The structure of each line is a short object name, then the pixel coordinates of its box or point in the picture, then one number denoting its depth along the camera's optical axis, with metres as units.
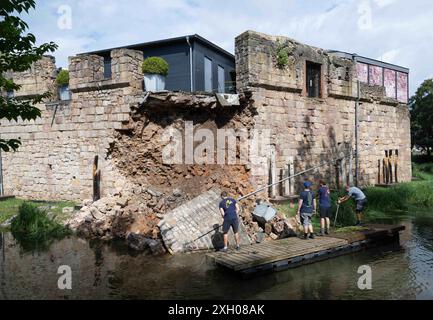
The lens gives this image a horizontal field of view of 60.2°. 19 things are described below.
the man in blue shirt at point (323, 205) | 9.41
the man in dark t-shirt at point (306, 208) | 9.09
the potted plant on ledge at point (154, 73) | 12.81
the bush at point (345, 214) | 10.93
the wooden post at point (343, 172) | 14.59
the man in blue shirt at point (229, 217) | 8.34
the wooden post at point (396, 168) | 17.08
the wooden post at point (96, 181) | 11.73
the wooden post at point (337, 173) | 14.42
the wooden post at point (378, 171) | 16.38
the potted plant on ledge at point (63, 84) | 13.55
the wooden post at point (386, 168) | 16.69
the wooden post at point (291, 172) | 12.25
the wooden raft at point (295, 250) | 7.32
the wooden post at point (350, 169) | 14.91
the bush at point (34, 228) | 9.77
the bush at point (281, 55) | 12.12
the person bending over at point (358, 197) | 10.47
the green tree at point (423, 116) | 28.17
